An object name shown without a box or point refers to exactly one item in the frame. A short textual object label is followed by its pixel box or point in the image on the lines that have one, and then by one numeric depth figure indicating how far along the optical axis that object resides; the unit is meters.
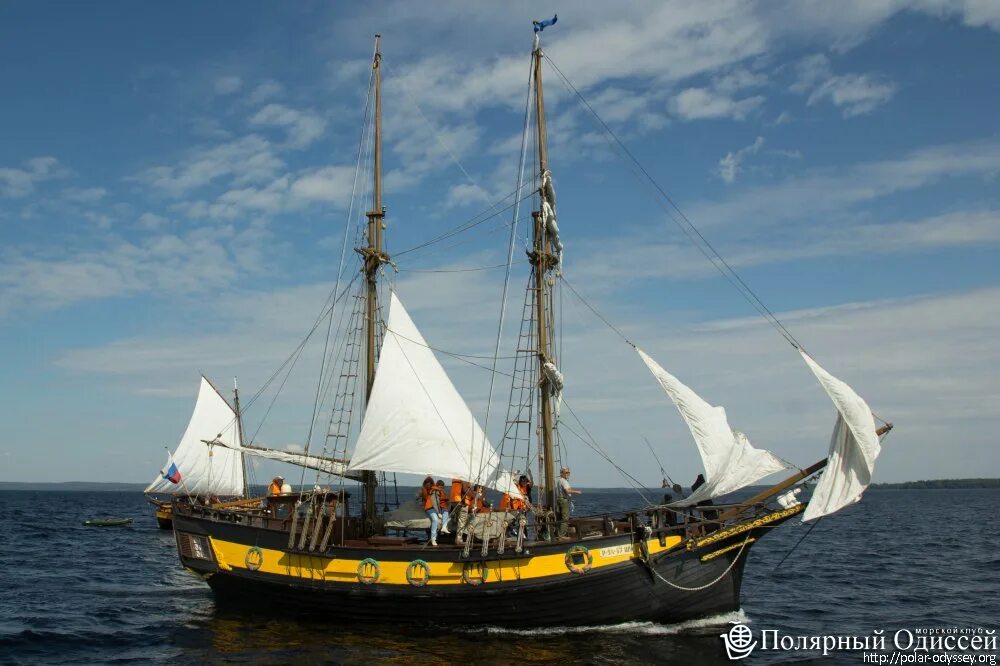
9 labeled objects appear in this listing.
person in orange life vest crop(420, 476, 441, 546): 23.03
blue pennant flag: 25.75
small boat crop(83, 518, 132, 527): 66.06
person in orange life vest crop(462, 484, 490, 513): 22.82
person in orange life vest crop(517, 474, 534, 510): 23.12
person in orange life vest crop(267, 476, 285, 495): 28.89
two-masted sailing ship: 20.92
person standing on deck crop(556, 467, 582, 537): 23.22
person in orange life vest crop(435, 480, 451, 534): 23.40
